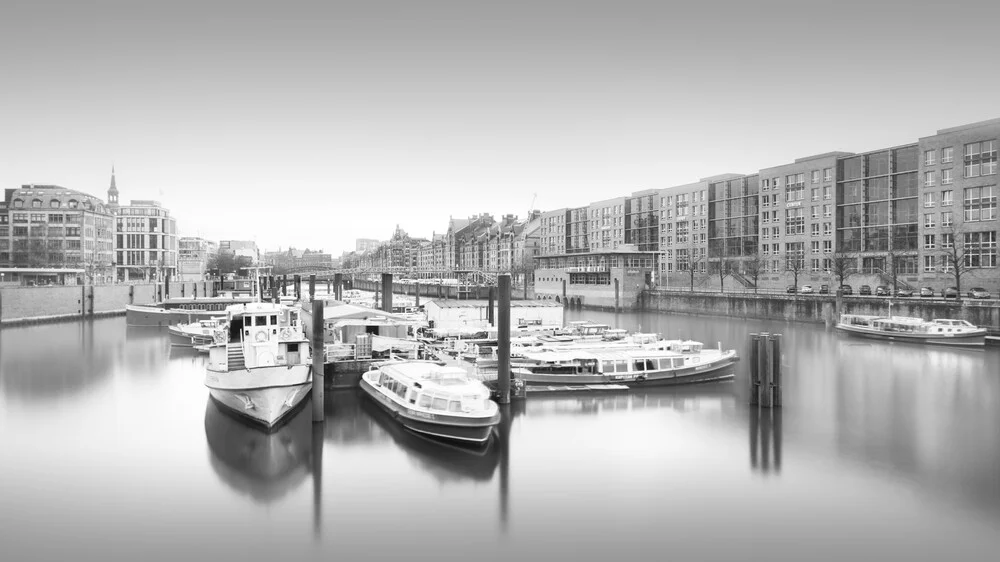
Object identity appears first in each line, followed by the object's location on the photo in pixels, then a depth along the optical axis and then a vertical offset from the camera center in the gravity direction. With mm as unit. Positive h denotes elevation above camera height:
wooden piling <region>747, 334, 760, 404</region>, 25109 -3378
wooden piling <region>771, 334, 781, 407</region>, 24422 -3475
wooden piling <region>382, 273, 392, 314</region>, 50938 -1185
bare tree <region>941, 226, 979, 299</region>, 55938 +1973
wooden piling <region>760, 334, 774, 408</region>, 24609 -3706
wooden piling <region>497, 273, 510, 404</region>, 25625 -2561
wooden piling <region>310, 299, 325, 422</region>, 22922 -2809
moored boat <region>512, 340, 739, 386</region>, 29188 -3979
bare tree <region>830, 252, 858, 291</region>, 63219 +1109
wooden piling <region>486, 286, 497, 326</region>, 43275 -2395
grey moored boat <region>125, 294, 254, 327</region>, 58950 -2945
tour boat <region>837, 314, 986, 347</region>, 41781 -3477
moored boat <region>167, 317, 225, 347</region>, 44906 -3725
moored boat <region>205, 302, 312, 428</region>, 22031 -2958
